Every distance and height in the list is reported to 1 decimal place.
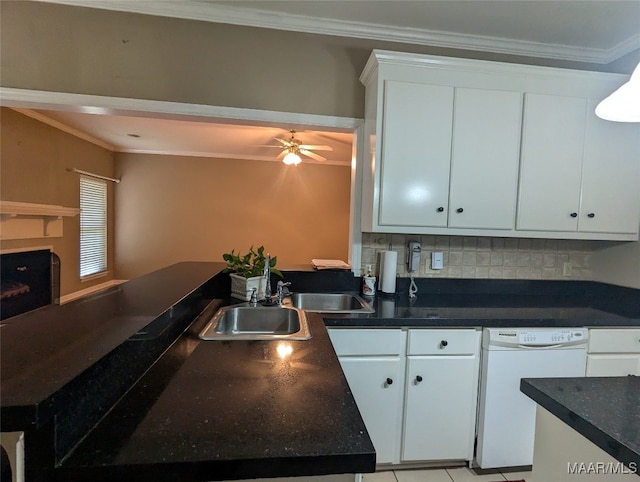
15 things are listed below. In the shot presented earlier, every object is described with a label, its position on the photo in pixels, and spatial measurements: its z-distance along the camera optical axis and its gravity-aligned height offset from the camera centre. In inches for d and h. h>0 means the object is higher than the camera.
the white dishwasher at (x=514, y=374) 71.0 -29.6
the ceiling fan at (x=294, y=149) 154.5 +37.2
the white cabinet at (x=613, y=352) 73.6 -24.6
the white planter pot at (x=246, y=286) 78.2 -14.5
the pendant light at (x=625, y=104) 38.8 +16.9
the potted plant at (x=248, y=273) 78.7 -11.9
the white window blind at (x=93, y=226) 184.4 -4.8
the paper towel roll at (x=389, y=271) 88.1 -10.6
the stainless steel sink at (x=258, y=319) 67.1 -19.8
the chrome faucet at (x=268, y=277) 76.0 -12.0
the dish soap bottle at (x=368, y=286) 87.7 -14.6
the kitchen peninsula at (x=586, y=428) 29.1 -17.6
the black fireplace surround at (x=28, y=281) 130.6 -27.7
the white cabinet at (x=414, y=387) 69.2 -32.7
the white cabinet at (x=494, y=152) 77.7 +20.3
